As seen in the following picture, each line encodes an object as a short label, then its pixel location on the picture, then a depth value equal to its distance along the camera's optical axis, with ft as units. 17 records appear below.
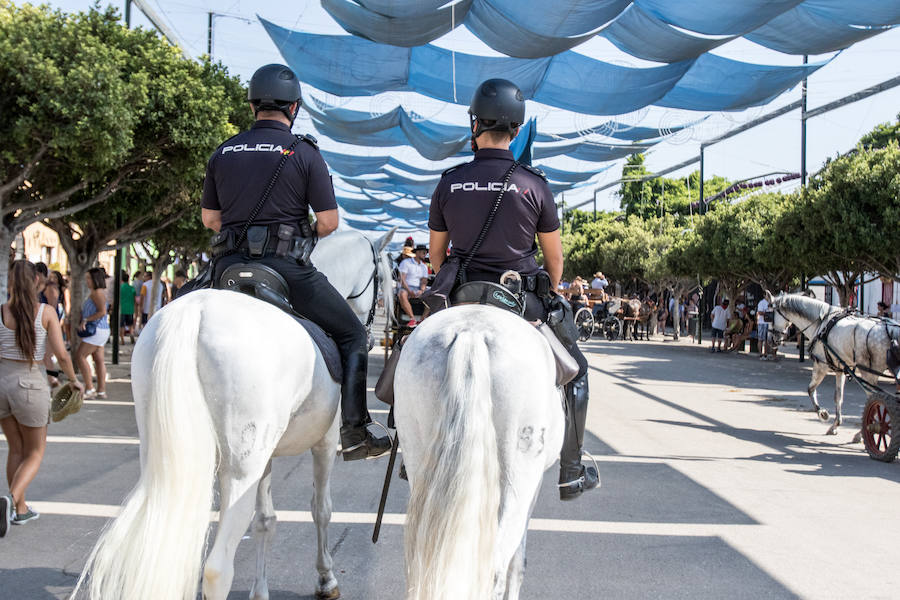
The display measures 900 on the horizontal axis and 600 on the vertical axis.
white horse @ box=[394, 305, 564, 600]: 9.86
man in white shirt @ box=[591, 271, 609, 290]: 94.84
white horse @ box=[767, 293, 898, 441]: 34.24
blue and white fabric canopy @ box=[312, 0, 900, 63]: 37.81
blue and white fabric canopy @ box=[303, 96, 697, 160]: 64.54
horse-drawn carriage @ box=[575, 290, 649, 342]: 117.19
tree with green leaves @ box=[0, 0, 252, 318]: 39.01
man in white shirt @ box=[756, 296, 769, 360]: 86.69
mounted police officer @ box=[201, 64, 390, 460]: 13.56
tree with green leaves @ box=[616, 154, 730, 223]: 242.37
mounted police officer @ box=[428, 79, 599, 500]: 12.82
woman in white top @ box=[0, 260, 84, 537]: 19.04
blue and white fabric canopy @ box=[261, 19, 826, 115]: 49.90
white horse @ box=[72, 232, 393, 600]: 10.47
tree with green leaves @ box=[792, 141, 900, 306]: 58.95
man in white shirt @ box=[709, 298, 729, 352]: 96.63
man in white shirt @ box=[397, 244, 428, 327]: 47.42
